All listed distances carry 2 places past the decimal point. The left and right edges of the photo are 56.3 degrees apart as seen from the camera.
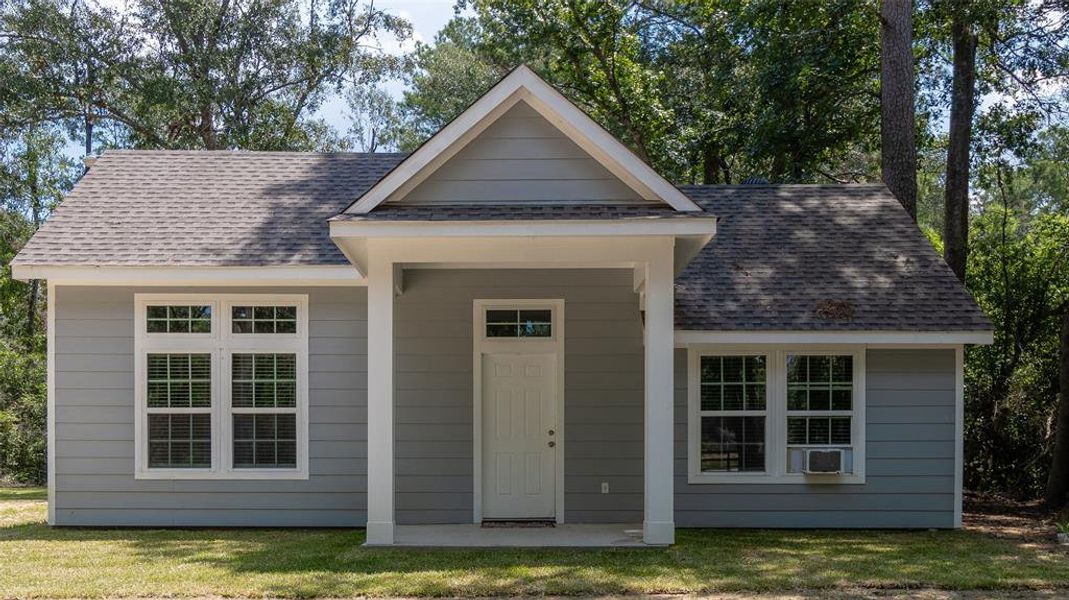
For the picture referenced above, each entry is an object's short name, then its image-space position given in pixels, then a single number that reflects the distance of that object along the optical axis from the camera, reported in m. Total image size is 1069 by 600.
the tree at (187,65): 22.67
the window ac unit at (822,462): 10.81
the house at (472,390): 10.79
